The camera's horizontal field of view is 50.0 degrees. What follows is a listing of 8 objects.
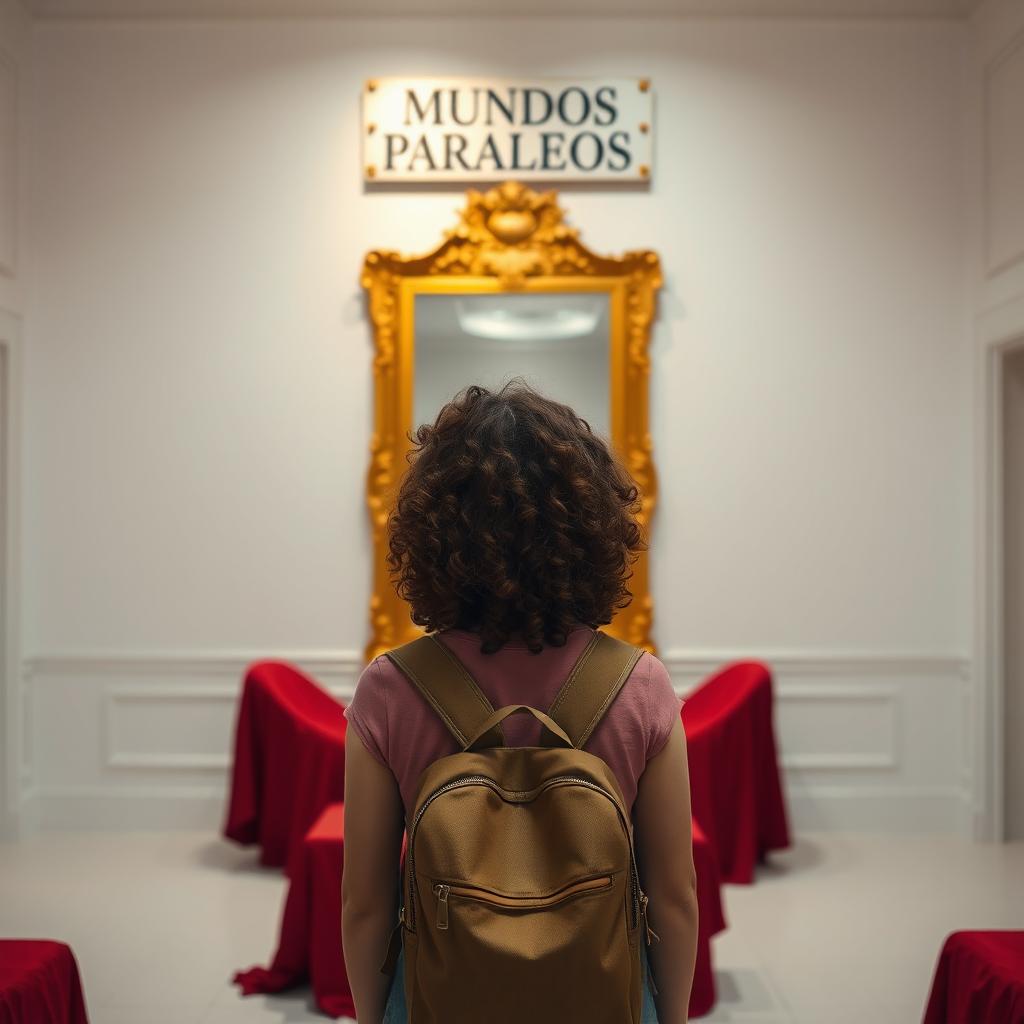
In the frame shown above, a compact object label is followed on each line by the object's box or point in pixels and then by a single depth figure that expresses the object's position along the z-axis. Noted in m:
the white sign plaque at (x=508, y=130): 4.75
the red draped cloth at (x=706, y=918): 2.91
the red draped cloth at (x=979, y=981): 2.00
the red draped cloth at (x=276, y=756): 4.12
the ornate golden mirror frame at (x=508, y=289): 4.72
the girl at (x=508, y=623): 1.29
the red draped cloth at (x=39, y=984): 2.01
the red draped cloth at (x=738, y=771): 4.12
